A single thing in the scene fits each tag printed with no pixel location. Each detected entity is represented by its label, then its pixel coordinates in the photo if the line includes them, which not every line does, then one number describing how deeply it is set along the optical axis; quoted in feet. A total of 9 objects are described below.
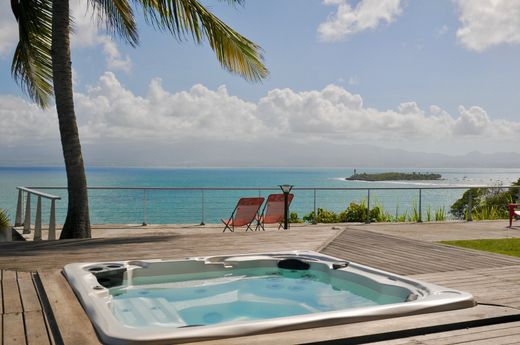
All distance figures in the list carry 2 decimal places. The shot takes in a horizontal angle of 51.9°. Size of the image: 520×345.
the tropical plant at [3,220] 26.89
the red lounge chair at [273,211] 29.17
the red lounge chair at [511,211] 28.58
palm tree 22.72
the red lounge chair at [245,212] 28.25
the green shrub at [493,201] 37.19
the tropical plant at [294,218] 41.40
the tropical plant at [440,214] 34.53
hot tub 9.96
